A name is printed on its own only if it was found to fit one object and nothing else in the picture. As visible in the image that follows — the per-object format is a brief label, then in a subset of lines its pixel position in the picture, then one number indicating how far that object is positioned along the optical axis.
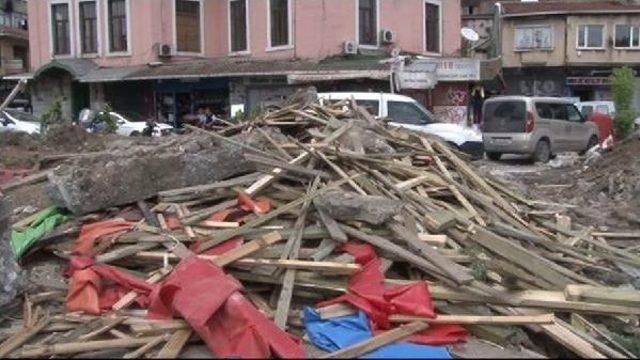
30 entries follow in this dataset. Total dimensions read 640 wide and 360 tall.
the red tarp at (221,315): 4.77
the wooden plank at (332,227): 6.08
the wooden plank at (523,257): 6.06
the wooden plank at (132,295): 5.84
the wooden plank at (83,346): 5.08
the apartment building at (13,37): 50.09
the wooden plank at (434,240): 6.44
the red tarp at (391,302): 5.25
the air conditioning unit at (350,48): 28.20
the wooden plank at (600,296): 5.77
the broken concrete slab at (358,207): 6.25
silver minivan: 22.41
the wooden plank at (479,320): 5.29
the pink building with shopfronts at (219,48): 28.48
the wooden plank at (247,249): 5.88
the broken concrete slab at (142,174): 7.36
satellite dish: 32.50
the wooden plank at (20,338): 5.36
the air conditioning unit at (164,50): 31.66
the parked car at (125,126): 22.14
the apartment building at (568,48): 42.84
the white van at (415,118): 17.33
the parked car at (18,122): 22.67
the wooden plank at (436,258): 5.62
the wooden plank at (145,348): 4.96
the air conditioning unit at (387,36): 29.45
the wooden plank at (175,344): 4.80
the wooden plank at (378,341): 4.52
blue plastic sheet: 5.08
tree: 21.98
